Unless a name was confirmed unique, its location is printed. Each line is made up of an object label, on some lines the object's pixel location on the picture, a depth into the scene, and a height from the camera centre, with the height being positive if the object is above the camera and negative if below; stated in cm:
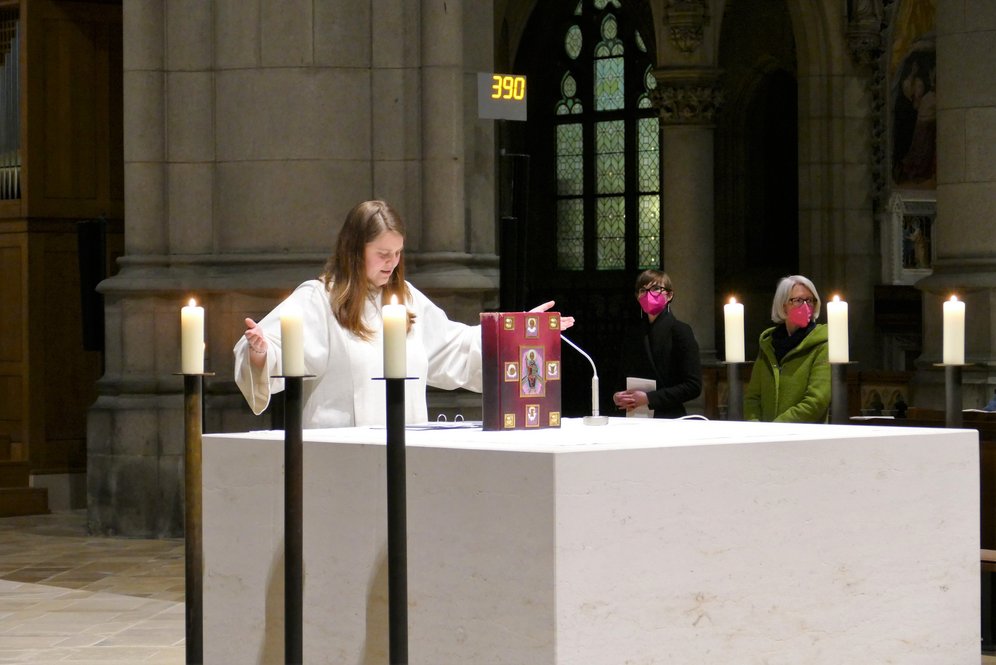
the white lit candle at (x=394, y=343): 677 -7
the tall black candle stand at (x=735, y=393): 992 -28
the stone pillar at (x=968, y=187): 2113 +88
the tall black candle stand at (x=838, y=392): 953 -27
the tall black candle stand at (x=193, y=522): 729 -52
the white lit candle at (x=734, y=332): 987 -7
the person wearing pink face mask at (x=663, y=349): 1439 -18
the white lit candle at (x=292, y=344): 697 -7
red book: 779 -15
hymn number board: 1817 +134
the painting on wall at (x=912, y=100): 3185 +226
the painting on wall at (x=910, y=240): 3180 +74
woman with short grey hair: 1294 -23
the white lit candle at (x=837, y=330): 937 -6
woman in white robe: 915 -7
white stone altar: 654 -56
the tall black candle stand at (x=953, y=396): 973 -29
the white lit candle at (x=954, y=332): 950 -8
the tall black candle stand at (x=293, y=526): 689 -49
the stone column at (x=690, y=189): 3165 +131
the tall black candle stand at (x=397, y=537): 657 -50
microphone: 817 -29
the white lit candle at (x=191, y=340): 736 -6
